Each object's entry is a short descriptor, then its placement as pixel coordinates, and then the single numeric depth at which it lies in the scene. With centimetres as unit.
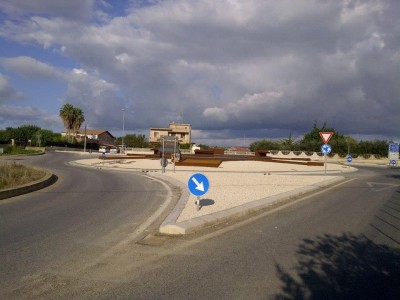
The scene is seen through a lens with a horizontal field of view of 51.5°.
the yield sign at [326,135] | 2705
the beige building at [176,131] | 12394
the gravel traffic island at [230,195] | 959
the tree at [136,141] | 11725
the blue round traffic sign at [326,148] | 2791
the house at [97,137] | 12988
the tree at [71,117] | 9825
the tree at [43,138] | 9002
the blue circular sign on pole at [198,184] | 1055
